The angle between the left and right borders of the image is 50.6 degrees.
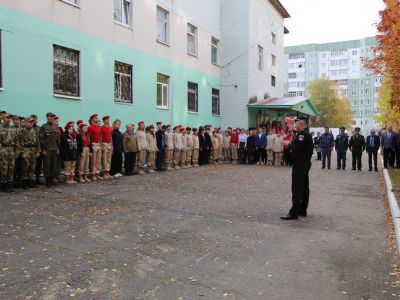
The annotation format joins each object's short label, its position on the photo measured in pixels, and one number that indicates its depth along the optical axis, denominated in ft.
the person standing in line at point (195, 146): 64.50
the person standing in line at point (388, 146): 63.41
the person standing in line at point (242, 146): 73.15
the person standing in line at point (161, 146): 55.36
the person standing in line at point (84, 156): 41.88
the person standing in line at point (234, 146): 74.23
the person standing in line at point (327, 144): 63.93
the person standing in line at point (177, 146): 59.47
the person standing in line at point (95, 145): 43.39
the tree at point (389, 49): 46.11
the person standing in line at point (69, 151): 39.50
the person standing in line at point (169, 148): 57.16
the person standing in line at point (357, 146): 62.03
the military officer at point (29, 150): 36.06
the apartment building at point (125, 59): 42.68
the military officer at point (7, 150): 34.24
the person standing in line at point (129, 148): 49.29
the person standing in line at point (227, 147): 74.84
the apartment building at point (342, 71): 325.83
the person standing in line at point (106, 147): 45.03
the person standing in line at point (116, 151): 47.26
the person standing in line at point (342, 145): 63.67
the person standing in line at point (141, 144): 51.01
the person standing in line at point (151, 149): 53.27
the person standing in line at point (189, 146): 63.00
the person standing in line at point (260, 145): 71.05
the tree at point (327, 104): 211.00
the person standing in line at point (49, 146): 38.17
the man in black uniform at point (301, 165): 27.63
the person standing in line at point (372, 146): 62.90
